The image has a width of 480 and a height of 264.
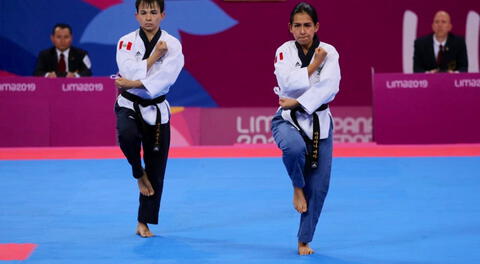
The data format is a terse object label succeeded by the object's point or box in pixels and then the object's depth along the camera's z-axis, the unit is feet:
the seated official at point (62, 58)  65.26
